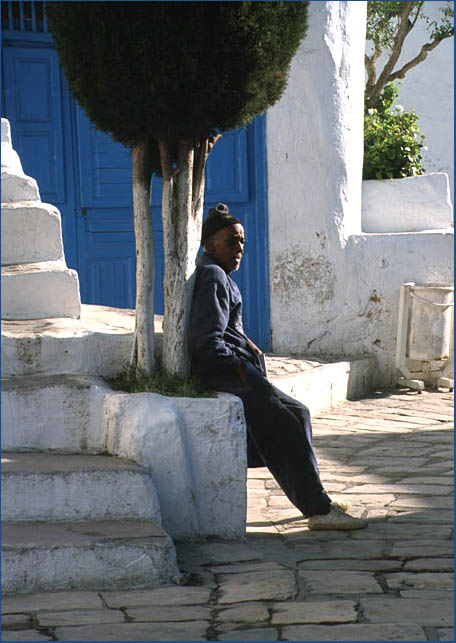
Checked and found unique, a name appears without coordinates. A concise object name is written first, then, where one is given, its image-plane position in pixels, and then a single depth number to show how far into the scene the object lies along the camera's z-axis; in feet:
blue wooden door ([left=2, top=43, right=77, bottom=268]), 52.60
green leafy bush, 63.02
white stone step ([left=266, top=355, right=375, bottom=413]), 49.30
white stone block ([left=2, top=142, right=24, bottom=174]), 37.62
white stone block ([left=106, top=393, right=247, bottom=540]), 27.92
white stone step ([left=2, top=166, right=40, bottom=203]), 35.87
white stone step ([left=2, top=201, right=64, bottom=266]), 34.61
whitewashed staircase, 24.04
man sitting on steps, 29.81
